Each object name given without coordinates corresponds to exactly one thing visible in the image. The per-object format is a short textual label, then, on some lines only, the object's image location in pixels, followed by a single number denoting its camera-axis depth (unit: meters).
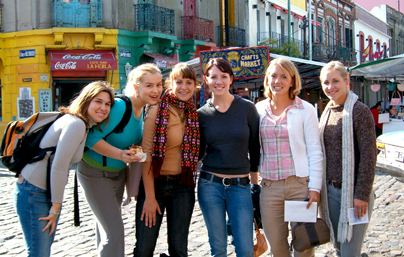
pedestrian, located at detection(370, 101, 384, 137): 12.35
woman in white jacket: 3.19
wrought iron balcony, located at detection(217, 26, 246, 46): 23.05
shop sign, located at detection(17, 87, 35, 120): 17.25
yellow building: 17.11
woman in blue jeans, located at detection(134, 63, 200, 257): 3.22
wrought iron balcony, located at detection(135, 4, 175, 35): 18.47
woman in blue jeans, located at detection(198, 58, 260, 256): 3.24
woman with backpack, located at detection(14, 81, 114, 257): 2.90
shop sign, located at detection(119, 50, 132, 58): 17.95
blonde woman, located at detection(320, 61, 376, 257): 3.09
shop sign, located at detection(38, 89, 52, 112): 17.02
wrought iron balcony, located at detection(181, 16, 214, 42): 20.56
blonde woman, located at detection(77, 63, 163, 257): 3.18
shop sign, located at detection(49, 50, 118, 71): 16.95
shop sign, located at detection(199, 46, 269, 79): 11.91
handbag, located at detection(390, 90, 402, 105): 14.44
